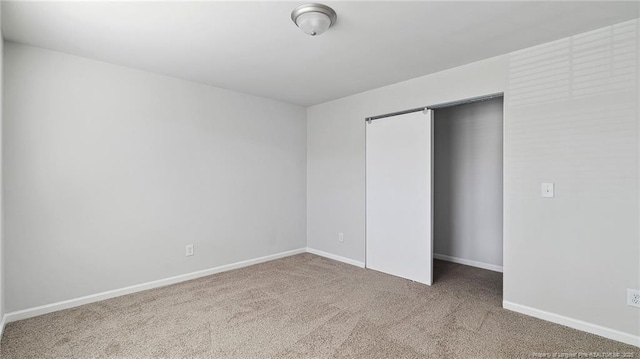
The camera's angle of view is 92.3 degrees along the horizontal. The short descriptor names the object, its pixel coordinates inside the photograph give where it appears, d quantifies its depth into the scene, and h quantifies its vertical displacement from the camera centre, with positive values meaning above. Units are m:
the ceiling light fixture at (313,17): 2.00 +1.08
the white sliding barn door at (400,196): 3.41 -0.20
